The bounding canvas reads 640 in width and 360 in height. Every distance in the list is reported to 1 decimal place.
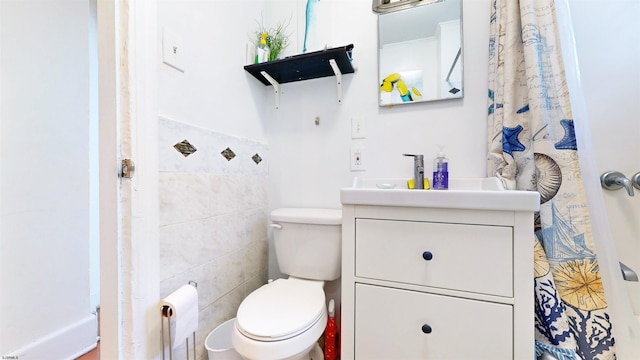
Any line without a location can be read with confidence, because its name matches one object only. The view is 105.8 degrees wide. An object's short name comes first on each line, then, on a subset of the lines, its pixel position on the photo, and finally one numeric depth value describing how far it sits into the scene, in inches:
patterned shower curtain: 33.1
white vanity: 29.9
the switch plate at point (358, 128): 52.3
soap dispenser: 43.7
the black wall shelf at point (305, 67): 46.0
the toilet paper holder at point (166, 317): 32.0
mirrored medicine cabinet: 46.9
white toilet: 30.5
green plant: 53.7
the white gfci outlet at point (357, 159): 52.1
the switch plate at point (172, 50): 33.8
